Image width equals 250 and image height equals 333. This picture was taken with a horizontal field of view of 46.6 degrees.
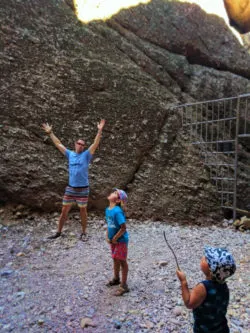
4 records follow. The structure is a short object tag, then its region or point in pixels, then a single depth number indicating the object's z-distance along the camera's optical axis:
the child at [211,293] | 1.84
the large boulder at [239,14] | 12.20
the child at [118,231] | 3.04
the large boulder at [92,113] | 5.77
